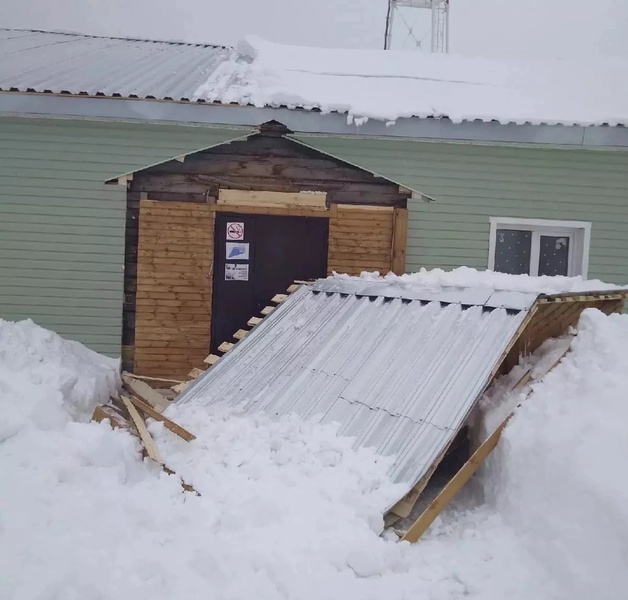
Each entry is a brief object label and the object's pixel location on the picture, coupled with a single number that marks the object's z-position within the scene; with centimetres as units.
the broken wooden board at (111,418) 444
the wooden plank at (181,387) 577
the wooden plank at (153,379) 741
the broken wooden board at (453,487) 337
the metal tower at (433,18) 1396
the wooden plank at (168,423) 416
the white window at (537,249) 790
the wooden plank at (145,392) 597
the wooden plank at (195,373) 642
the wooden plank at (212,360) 607
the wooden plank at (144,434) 395
